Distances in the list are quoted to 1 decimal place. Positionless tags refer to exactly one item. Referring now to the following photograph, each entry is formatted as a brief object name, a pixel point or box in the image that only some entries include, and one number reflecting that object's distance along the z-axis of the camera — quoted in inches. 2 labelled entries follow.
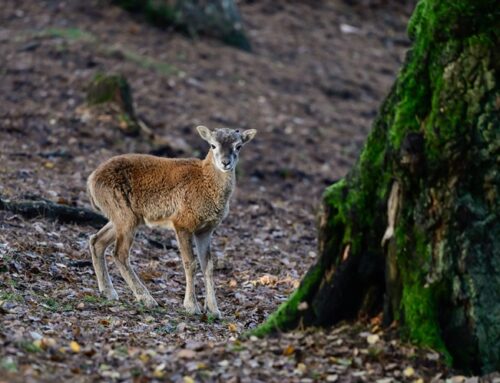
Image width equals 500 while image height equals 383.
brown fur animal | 958.4
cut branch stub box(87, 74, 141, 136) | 1550.2
